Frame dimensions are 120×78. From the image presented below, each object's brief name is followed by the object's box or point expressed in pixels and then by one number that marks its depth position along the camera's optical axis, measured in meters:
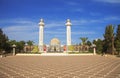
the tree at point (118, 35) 23.39
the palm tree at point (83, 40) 33.88
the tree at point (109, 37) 23.57
